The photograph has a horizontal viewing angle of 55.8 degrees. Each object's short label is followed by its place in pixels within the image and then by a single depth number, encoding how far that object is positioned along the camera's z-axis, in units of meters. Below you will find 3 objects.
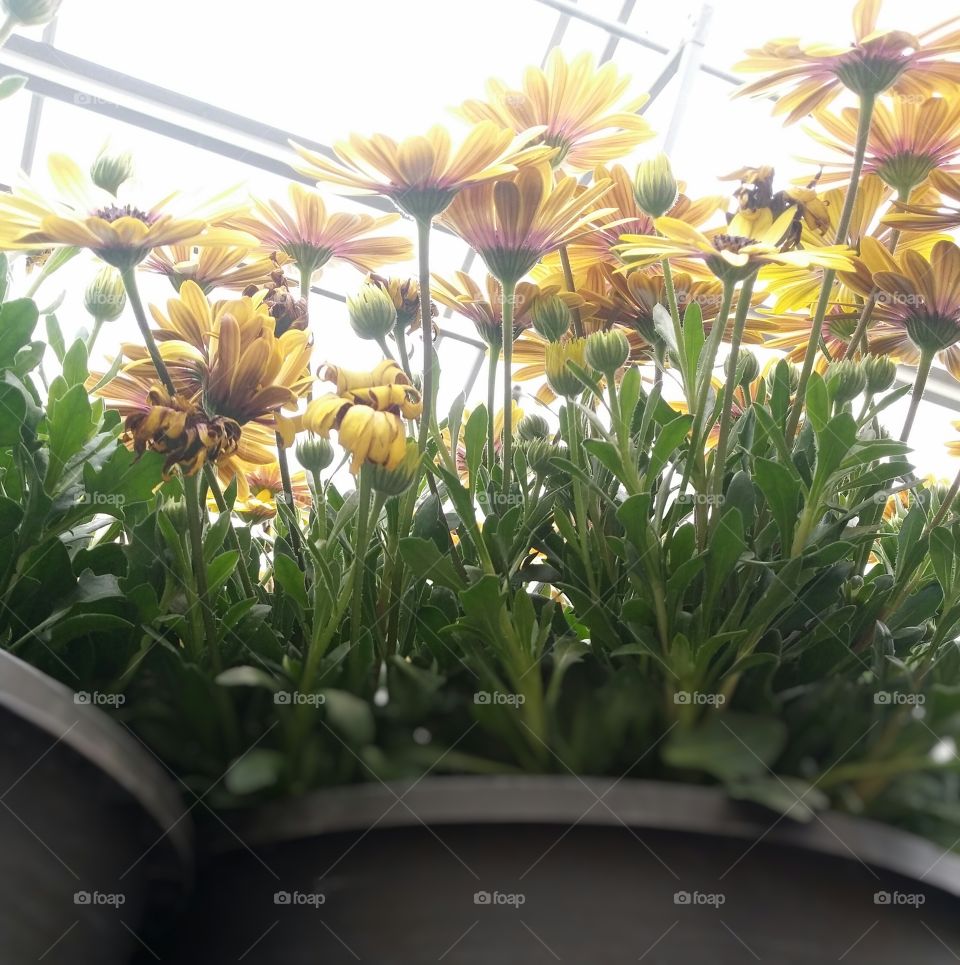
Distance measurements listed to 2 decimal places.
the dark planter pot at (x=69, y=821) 0.22
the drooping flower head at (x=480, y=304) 0.41
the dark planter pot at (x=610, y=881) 0.22
